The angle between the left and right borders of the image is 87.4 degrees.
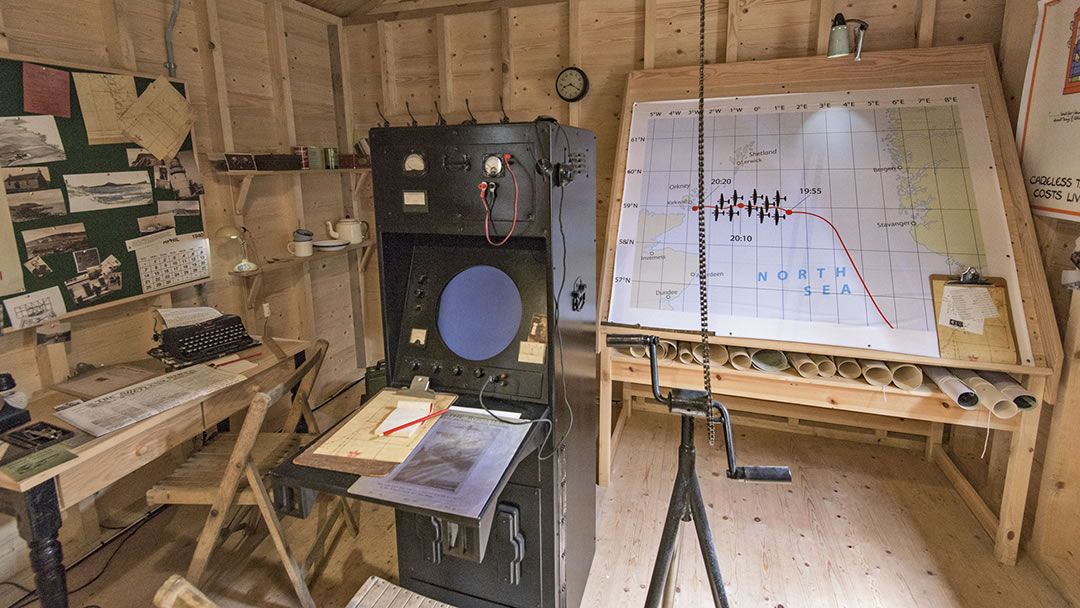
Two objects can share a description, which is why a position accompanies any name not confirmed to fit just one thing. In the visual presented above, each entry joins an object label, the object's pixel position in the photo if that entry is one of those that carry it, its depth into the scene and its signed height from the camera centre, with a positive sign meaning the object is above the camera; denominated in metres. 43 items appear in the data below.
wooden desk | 1.44 -0.74
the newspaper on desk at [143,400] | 1.67 -0.63
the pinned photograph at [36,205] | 1.83 -0.01
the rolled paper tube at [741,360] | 2.28 -0.67
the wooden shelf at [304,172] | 2.56 +0.13
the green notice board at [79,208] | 1.83 -0.03
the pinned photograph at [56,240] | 1.88 -0.13
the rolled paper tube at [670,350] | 2.35 -0.65
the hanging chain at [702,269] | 1.21 -0.17
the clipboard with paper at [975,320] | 1.99 -0.47
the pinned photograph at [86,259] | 2.01 -0.21
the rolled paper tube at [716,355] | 2.32 -0.66
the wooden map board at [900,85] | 1.98 +0.46
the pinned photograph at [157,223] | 2.24 -0.10
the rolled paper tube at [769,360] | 2.23 -0.67
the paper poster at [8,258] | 1.80 -0.18
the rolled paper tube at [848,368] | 2.15 -0.67
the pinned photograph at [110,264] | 2.10 -0.24
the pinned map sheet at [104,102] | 1.99 +0.35
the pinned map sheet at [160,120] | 2.16 +0.31
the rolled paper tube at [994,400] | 1.91 -0.71
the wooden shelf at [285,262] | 2.70 -0.32
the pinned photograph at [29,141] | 1.79 +0.19
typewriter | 2.11 -0.55
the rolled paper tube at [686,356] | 2.34 -0.67
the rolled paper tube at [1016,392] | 1.92 -0.69
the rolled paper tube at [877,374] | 2.09 -0.67
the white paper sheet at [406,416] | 1.44 -0.58
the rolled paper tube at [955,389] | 1.92 -0.68
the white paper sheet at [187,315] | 2.19 -0.46
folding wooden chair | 1.67 -0.90
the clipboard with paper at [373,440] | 1.29 -0.59
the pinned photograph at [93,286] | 2.01 -0.31
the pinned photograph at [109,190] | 2.00 +0.03
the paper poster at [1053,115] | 1.90 +0.25
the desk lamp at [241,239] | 2.52 -0.18
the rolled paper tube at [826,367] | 2.15 -0.66
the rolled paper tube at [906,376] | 2.05 -0.68
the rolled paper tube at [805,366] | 2.17 -0.66
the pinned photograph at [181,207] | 2.31 -0.04
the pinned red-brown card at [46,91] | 1.82 +0.36
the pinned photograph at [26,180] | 1.81 +0.07
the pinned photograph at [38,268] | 1.88 -0.22
